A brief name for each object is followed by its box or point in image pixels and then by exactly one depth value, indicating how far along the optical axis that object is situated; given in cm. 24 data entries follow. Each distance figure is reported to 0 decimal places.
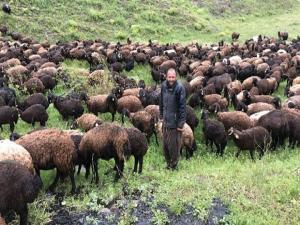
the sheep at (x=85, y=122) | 1293
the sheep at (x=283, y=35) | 3120
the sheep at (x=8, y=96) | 1483
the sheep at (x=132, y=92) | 1595
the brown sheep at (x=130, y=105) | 1471
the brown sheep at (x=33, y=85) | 1670
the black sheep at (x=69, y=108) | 1450
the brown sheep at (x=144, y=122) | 1295
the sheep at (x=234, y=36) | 3199
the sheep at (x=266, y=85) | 1730
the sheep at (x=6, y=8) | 2911
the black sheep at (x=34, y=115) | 1368
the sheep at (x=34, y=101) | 1473
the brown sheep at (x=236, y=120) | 1324
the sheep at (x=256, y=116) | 1330
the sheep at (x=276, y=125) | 1242
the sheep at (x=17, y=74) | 1755
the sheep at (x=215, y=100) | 1529
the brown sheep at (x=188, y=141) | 1205
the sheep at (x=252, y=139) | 1177
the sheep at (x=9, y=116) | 1330
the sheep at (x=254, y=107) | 1455
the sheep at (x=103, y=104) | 1451
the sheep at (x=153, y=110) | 1346
